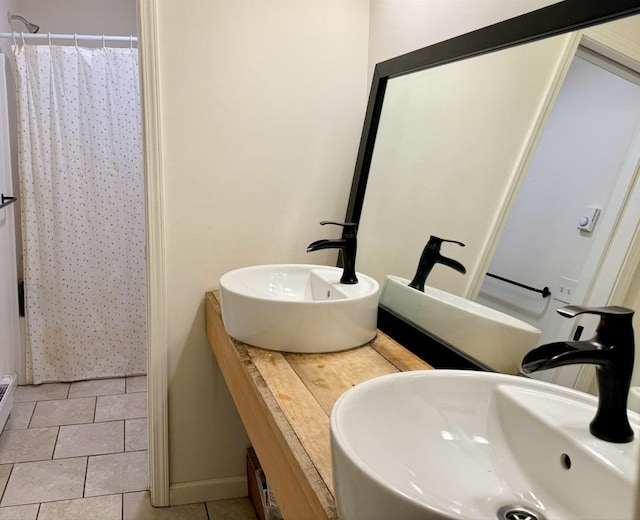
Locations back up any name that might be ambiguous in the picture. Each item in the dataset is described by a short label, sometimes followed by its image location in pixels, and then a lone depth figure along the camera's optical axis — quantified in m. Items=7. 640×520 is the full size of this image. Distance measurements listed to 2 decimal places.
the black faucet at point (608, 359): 0.74
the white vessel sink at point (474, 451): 0.66
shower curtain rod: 2.48
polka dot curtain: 2.57
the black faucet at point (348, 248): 1.55
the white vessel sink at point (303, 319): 1.31
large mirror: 0.92
